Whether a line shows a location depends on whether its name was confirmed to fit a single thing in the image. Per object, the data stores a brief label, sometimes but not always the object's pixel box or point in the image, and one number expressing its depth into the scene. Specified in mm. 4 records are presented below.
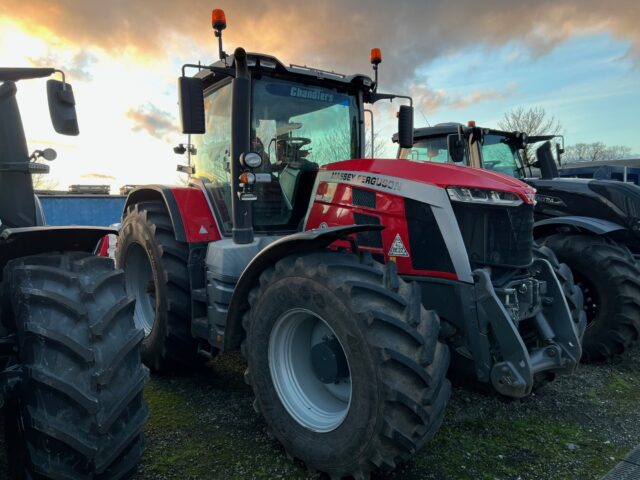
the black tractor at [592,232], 4277
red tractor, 2273
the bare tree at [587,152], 36150
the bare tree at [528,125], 27906
